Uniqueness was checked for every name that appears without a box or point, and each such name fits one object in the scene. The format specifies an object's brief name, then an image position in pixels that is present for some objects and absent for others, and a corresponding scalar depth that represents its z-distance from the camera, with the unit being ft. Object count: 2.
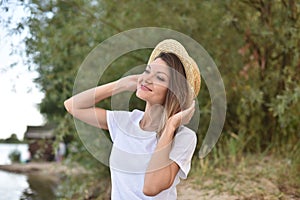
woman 3.48
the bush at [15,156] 28.02
